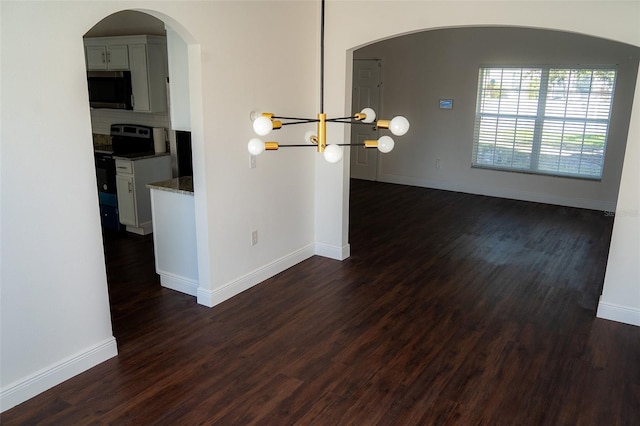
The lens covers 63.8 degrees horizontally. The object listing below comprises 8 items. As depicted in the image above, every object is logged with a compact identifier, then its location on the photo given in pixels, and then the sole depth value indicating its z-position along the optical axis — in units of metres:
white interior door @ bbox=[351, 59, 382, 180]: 8.59
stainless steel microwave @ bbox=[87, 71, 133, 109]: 5.87
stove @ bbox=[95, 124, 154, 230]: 5.73
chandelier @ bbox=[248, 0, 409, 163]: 2.58
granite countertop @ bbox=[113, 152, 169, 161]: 5.57
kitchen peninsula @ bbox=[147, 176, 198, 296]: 4.16
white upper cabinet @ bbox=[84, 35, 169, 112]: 5.65
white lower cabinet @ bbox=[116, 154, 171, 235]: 5.57
